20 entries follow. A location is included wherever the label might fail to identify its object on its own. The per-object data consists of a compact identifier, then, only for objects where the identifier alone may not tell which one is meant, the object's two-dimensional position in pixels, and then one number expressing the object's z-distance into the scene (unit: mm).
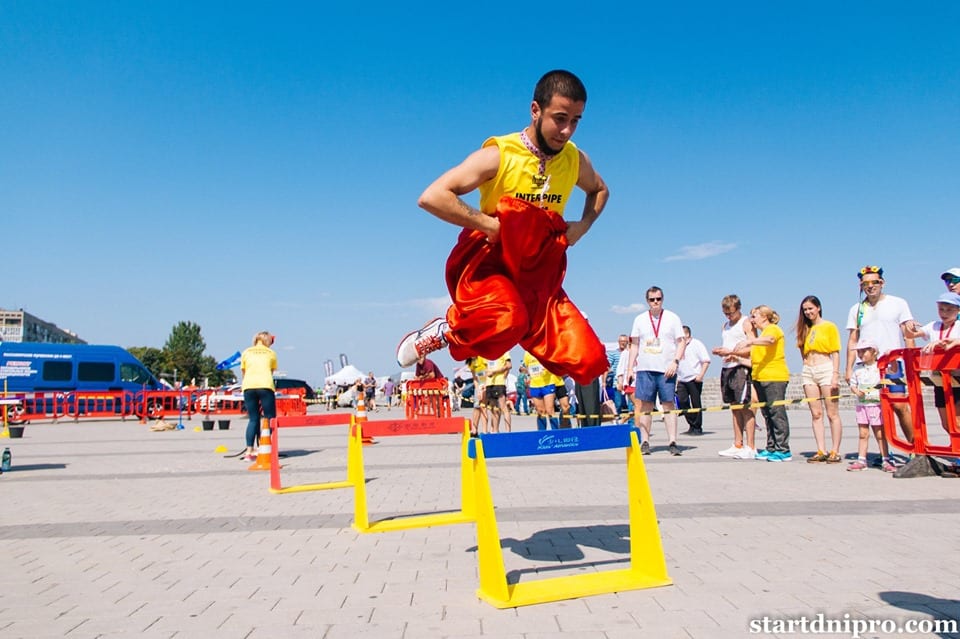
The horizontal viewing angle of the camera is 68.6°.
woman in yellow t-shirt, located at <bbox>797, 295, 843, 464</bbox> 8906
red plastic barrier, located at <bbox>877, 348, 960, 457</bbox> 6930
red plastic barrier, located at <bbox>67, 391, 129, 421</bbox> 25938
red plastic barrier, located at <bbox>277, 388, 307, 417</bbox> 22953
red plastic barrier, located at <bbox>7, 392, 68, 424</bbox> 24156
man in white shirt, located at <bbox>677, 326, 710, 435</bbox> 14477
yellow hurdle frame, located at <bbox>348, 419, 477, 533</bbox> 5289
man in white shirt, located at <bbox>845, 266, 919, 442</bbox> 8086
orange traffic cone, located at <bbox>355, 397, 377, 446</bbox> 10688
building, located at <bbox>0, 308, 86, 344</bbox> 136825
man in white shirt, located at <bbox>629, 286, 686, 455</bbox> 9906
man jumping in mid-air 3912
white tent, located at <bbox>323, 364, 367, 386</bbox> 35625
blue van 27016
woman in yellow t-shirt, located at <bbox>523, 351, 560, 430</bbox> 11820
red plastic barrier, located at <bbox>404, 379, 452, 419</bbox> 18016
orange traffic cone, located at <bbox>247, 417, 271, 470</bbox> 9414
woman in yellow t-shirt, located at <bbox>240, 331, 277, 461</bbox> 10492
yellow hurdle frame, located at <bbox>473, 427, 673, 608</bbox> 3461
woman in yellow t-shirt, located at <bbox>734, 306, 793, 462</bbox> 9367
